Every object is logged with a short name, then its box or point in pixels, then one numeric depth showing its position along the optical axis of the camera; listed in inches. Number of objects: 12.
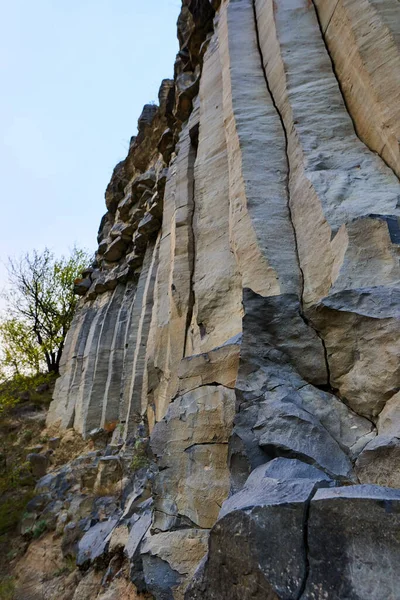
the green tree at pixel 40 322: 752.3
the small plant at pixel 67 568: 244.6
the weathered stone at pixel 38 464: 422.5
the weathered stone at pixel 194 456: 133.0
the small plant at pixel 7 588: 247.1
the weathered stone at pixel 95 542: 221.8
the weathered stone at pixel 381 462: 87.4
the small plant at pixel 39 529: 313.7
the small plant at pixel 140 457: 283.6
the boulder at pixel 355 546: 57.4
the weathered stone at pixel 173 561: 128.8
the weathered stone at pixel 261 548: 63.9
